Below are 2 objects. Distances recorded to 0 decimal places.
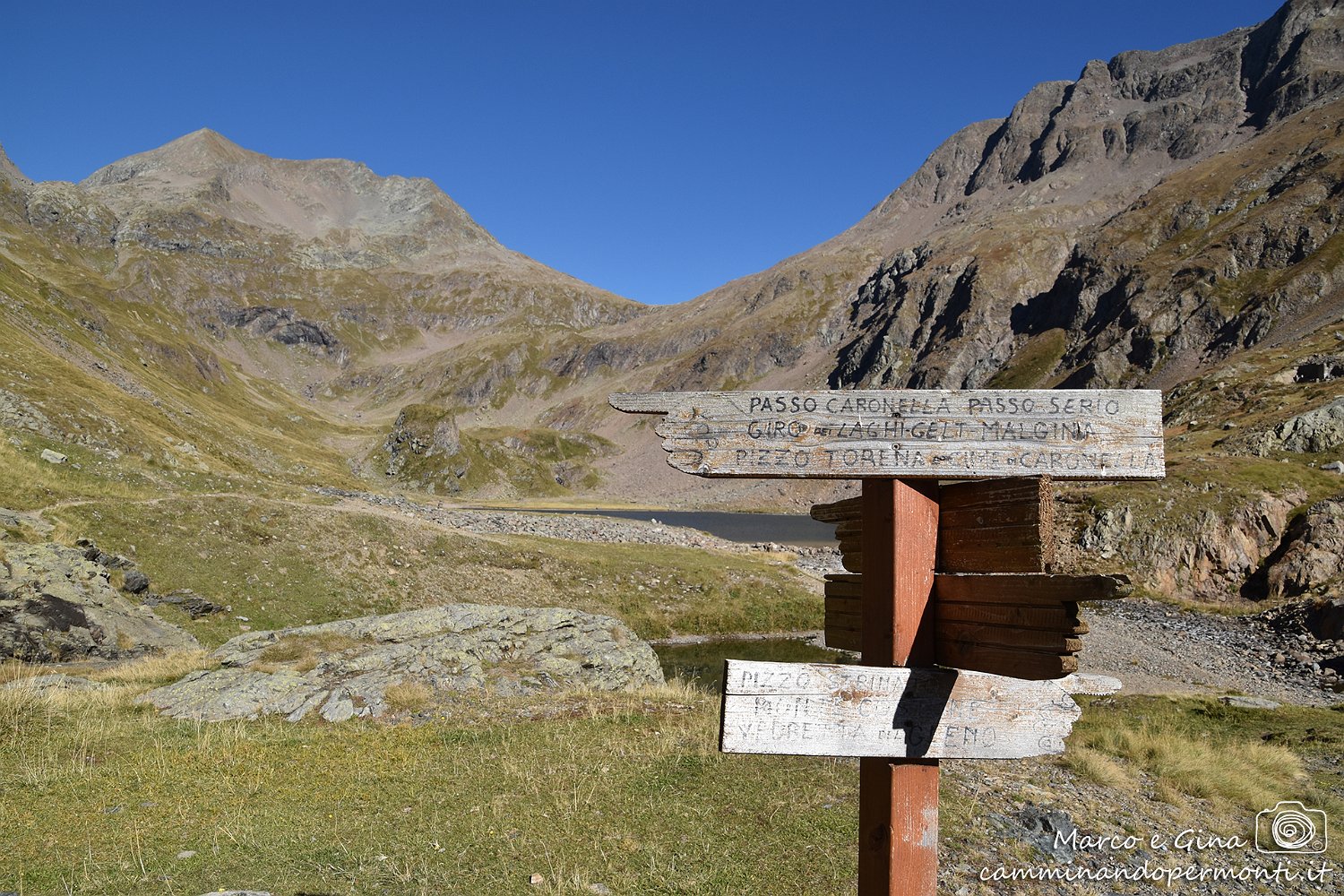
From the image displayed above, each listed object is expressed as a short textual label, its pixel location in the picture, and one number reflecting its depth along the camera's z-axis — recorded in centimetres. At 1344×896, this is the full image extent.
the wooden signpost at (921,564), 389
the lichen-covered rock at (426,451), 15288
